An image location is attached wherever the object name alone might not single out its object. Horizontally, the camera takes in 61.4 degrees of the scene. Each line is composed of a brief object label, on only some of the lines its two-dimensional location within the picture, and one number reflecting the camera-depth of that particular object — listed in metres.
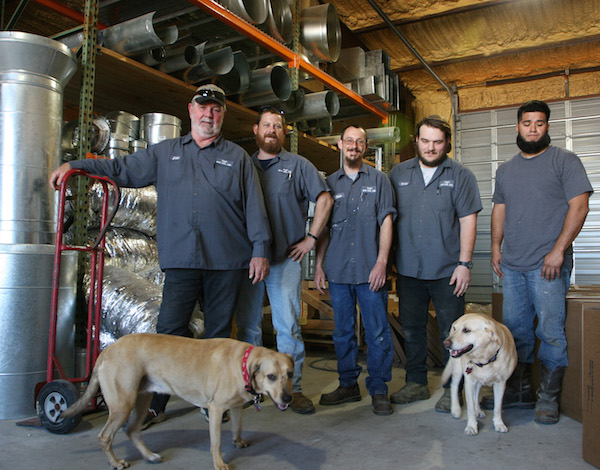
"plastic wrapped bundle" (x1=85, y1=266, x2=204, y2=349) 3.15
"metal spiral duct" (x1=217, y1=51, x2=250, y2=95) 4.28
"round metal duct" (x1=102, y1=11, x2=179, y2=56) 3.35
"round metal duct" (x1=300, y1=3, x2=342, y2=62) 5.29
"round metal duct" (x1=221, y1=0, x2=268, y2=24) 4.36
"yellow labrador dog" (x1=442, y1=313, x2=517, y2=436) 2.73
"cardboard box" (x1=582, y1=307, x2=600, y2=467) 2.28
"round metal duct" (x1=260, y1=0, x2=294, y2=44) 4.60
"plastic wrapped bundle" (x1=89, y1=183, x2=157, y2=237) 3.84
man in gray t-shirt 2.96
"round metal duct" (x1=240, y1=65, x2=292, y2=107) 4.46
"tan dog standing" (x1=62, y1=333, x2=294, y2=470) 2.11
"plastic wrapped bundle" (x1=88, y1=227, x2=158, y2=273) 3.92
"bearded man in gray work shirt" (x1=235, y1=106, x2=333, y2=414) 3.12
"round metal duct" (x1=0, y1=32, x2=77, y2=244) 2.89
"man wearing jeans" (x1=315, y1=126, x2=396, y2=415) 3.21
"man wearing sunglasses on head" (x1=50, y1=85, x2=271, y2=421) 2.71
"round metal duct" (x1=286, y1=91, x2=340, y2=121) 5.00
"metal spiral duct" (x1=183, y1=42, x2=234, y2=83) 3.93
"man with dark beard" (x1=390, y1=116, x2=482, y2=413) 3.19
